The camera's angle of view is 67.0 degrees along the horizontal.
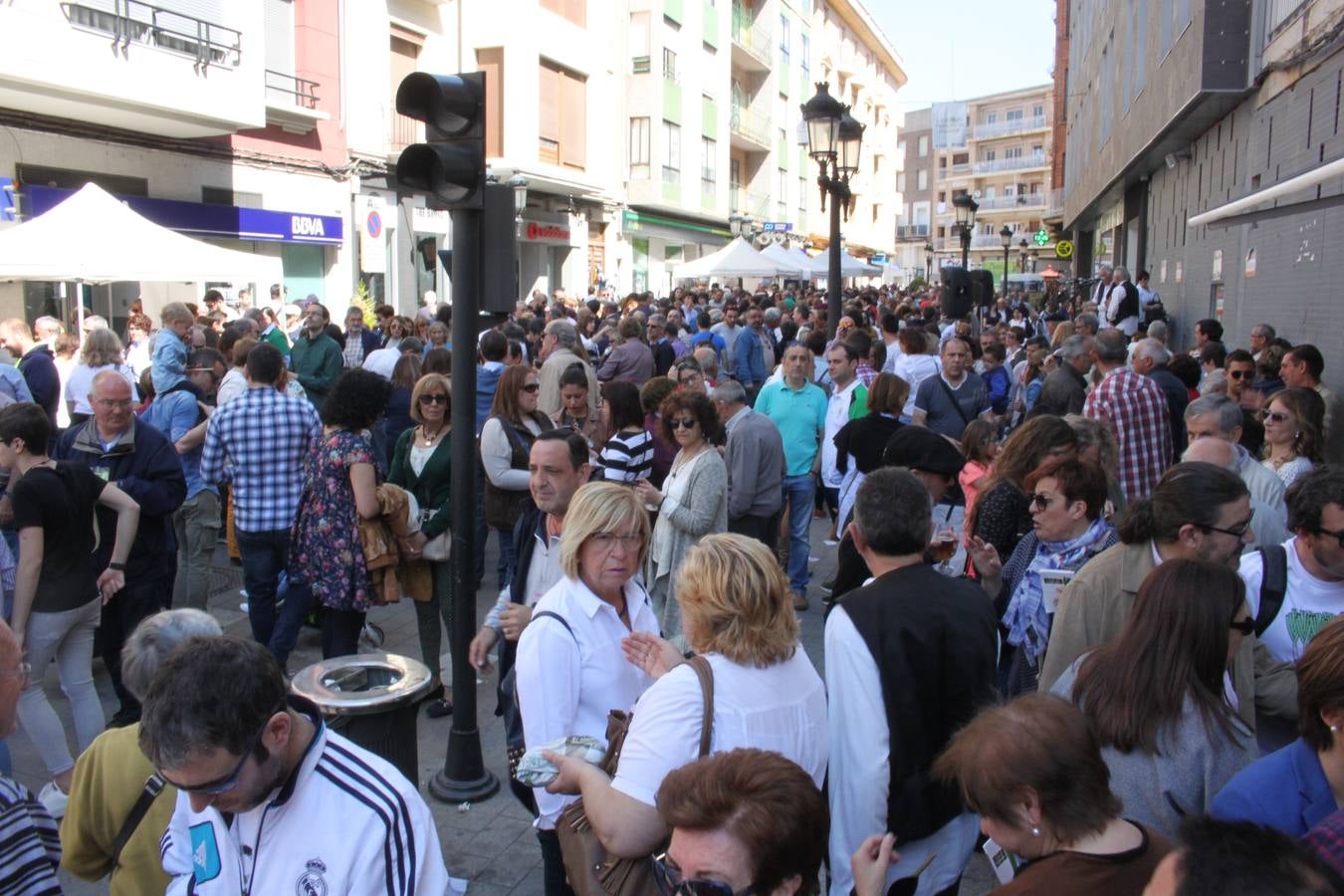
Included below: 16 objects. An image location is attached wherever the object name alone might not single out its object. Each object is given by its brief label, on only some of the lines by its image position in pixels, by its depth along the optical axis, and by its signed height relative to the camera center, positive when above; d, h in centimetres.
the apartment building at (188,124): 1370 +307
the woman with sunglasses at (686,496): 523 -87
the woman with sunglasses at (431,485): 568 -91
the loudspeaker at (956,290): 1792 +71
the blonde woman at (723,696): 230 -88
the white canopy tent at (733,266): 2006 +124
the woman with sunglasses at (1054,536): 381 -77
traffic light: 445 +83
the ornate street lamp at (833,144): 1097 +204
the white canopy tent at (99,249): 990 +75
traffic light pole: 472 -101
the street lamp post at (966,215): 2191 +261
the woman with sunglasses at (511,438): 604 -67
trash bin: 335 -123
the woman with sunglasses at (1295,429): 518 -49
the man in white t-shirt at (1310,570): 320 -77
